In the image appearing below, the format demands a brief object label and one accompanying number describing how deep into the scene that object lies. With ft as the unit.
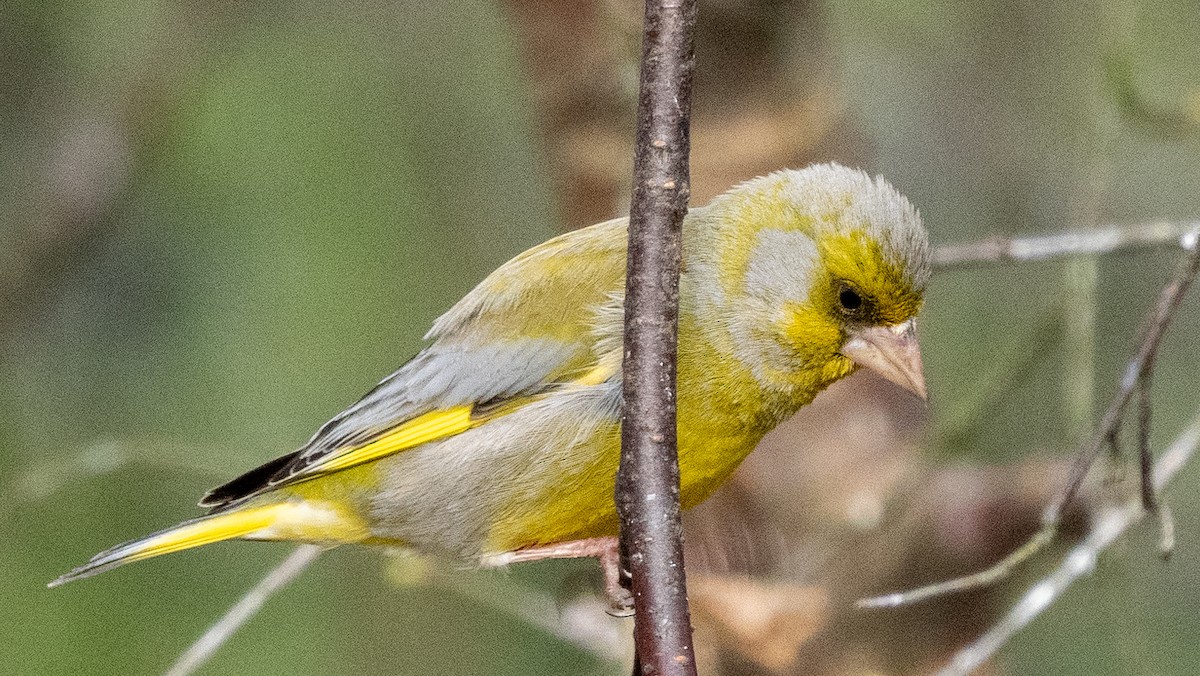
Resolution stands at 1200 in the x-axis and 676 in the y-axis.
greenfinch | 18.79
